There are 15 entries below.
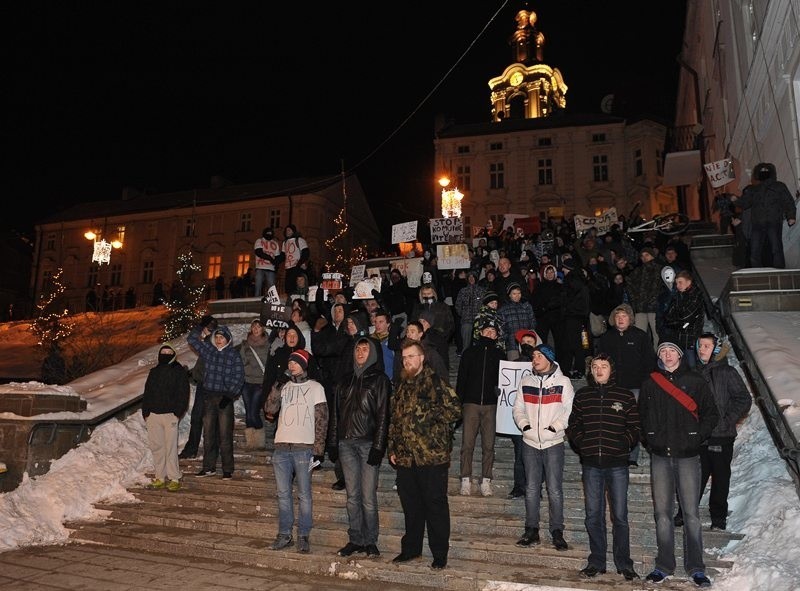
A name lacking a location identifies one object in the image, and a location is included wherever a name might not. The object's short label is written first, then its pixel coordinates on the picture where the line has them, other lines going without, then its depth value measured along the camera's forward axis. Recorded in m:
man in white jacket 6.03
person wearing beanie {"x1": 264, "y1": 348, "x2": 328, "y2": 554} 6.47
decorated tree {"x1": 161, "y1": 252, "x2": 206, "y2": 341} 18.98
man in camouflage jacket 5.86
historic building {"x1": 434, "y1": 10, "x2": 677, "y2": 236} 43.44
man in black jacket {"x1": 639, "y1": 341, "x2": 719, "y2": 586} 5.33
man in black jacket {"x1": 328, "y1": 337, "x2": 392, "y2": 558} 6.22
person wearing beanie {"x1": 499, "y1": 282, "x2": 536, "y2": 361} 9.25
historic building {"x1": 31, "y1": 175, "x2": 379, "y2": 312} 46.22
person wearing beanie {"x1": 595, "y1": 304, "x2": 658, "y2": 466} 7.35
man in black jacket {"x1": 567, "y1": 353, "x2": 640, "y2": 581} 5.54
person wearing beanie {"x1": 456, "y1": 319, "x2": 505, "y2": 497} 7.15
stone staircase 5.68
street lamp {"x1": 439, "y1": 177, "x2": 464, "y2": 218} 27.97
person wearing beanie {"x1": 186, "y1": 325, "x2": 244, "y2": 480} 8.46
